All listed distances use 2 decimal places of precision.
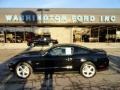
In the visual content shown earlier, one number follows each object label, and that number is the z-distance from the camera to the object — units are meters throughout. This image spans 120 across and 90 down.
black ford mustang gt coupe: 4.47
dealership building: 13.42
